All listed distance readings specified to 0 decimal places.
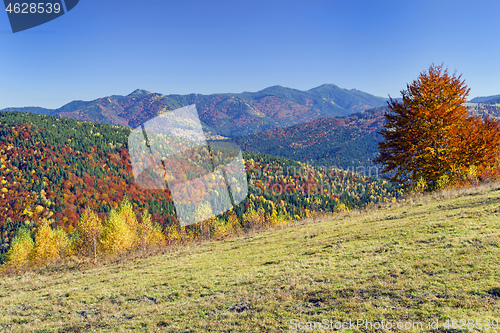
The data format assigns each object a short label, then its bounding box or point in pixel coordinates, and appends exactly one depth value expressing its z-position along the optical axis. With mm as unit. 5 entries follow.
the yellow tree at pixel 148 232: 61972
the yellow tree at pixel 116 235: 55750
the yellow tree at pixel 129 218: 66100
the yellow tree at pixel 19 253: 71750
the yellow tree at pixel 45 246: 71500
